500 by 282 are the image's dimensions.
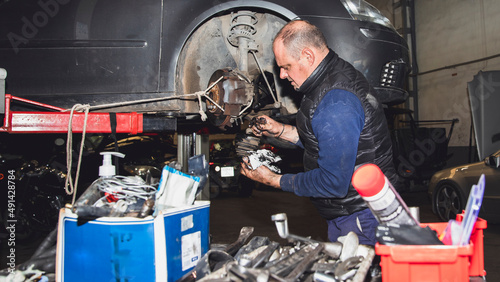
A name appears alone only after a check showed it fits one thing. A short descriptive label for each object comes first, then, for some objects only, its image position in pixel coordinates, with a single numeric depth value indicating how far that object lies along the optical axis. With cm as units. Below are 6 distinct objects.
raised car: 213
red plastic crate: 83
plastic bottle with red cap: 89
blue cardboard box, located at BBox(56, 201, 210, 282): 104
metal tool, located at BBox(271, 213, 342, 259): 112
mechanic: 134
